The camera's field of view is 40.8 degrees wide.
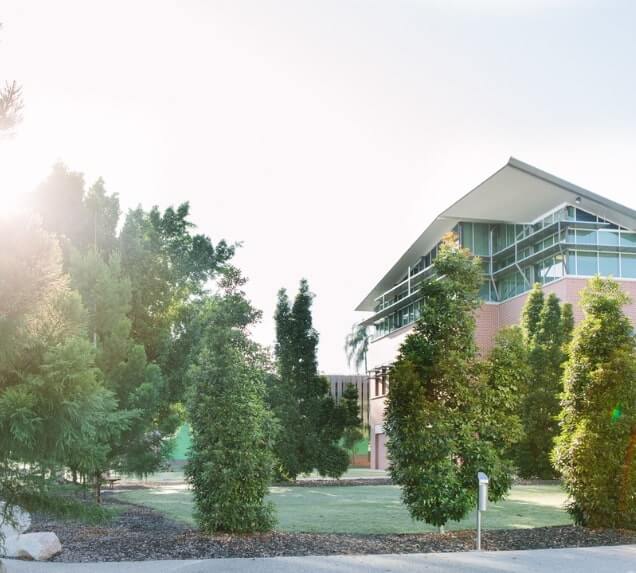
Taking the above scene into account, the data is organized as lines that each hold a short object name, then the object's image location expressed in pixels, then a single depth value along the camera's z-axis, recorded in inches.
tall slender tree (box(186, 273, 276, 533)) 482.3
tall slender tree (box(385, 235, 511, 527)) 503.5
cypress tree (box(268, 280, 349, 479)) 1237.1
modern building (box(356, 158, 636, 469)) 1434.5
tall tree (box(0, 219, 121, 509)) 300.7
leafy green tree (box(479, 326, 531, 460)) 521.3
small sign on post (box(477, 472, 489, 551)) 446.6
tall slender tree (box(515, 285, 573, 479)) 1206.3
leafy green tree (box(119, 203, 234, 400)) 906.7
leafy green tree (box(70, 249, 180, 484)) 743.7
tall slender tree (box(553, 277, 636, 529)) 517.7
